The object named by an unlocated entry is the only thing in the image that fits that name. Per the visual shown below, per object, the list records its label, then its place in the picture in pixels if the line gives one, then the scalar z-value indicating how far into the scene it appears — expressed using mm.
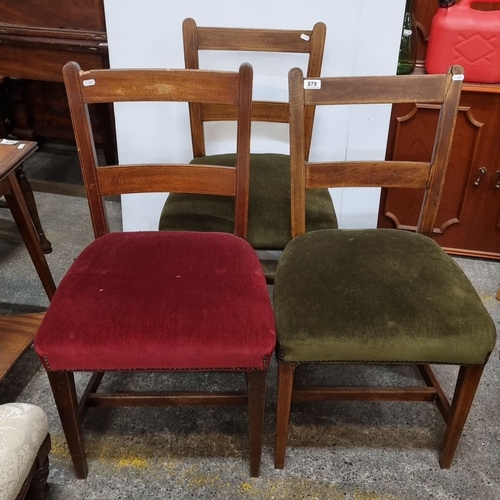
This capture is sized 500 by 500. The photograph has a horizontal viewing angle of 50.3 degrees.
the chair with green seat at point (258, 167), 1518
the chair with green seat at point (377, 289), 1120
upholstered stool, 954
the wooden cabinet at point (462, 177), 1898
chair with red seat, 1082
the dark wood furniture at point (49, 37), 2137
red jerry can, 1798
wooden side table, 1519
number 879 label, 1246
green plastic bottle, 1896
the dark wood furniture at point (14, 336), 1549
